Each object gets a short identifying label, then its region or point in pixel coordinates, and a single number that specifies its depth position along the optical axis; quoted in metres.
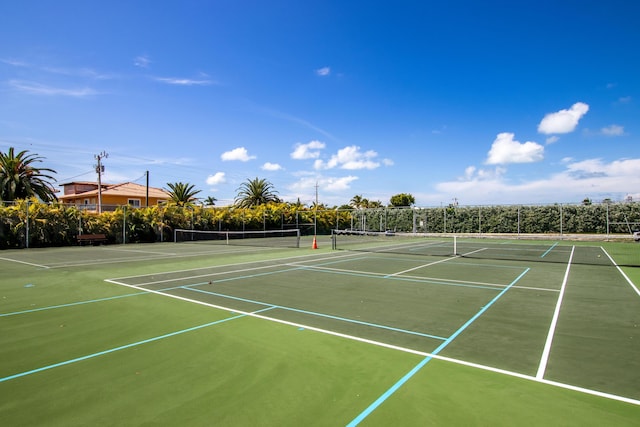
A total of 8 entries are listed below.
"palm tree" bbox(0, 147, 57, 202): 33.94
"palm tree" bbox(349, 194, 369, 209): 87.07
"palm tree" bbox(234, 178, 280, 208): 50.16
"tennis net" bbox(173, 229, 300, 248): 28.33
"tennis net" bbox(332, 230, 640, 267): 18.48
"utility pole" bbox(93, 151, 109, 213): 43.74
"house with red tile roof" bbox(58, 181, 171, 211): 53.00
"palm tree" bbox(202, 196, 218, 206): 65.50
